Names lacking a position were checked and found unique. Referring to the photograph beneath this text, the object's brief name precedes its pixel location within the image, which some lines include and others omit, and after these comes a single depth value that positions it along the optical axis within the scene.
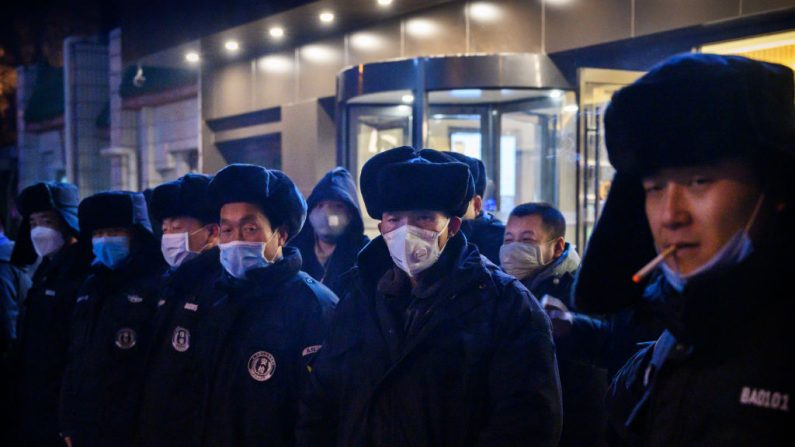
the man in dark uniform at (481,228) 4.58
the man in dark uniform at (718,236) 1.53
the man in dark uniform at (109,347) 4.40
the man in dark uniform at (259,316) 3.24
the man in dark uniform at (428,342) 2.54
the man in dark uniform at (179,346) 3.64
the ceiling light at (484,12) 8.48
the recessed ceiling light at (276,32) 10.32
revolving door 8.14
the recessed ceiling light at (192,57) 11.92
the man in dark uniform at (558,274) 3.69
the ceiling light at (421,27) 9.11
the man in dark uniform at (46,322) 5.36
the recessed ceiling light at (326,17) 9.44
